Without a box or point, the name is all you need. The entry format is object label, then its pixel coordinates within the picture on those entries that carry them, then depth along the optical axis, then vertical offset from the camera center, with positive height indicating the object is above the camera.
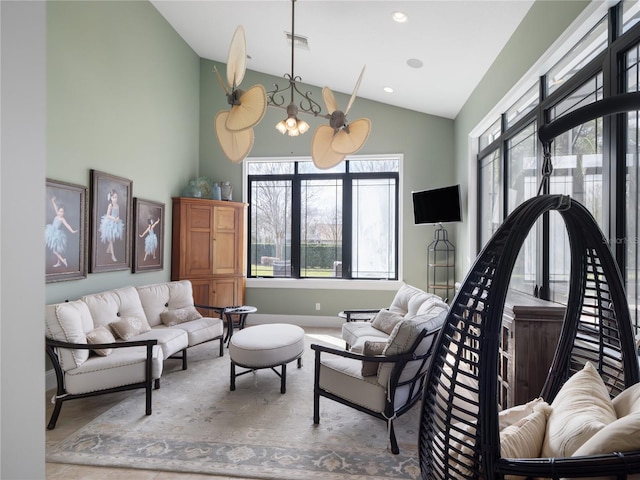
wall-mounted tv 4.83 +0.55
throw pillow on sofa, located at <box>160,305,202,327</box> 4.05 -0.86
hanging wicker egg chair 0.81 -0.31
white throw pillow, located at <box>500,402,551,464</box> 0.97 -0.55
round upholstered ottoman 3.13 -0.96
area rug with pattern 2.21 -1.39
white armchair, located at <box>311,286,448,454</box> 2.40 -0.94
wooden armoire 5.36 -0.08
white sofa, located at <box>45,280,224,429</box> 2.71 -0.91
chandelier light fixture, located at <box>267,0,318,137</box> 2.79 +0.99
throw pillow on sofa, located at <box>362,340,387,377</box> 2.53 -0.79
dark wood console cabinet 2.17 -0.62
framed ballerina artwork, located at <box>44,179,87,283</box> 3.22 +0.10
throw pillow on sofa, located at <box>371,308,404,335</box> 3.82 -0.85
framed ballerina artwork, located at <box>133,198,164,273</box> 4.53 +0.10
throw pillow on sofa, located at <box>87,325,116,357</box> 2.89 -0.80
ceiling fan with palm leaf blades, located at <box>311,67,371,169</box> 2.71 +0.84
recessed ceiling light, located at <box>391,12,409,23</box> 3.40 +2.21
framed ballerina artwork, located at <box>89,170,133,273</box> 3.79 +0.23
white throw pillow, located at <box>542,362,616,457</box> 0.94 -0.49
